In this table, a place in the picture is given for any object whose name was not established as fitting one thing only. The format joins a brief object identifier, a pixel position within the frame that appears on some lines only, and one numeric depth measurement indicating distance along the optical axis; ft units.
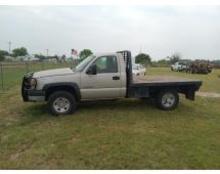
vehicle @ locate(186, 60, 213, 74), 70.53
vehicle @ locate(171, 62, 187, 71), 76.55
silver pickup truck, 15.73
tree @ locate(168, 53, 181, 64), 168.52
